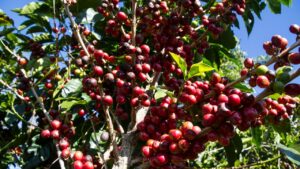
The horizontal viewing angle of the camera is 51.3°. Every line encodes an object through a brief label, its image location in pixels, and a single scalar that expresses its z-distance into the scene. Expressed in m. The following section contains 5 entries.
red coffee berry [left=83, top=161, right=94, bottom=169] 0.46
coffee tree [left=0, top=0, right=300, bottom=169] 0.40
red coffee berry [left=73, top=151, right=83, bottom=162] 0.47
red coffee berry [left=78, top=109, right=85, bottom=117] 0.60
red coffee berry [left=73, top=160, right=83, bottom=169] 0.45
